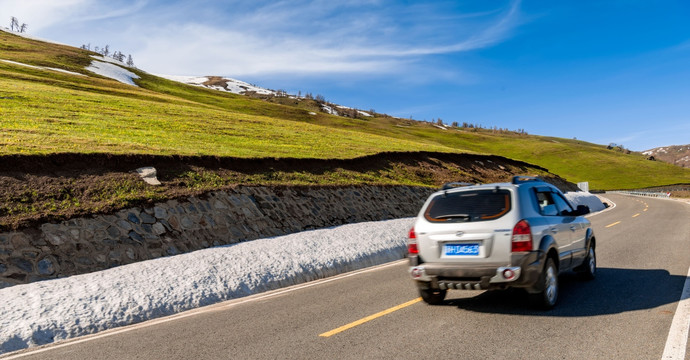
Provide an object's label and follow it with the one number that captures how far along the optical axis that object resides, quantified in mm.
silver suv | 6270
